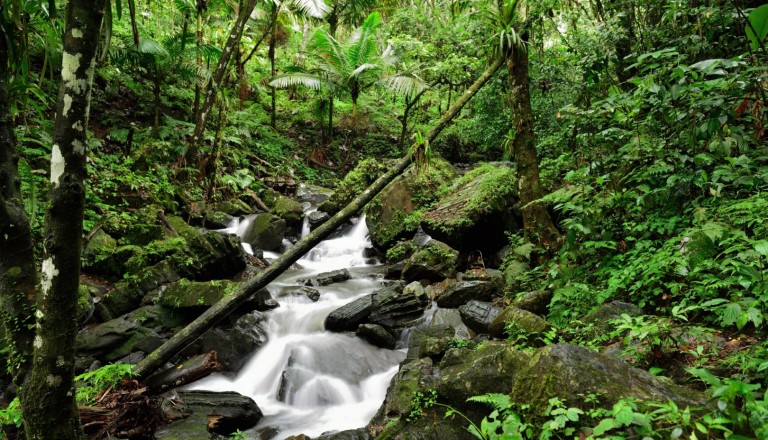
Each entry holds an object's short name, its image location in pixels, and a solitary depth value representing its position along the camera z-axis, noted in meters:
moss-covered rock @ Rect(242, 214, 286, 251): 10.25
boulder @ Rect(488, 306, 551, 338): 4.39
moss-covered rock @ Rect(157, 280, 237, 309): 6.50
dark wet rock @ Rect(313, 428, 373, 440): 4.25
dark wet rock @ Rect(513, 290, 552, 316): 5.22
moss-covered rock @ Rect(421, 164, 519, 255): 8.54
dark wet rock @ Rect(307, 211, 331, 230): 11.28
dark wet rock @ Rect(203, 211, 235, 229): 10.60
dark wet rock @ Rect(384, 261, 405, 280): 8.96
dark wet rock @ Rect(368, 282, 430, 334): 6.82
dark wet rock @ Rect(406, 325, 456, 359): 5.21
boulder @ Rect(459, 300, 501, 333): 5.82
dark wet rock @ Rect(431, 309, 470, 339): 6.07
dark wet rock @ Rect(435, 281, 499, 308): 6.91
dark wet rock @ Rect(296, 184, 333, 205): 13.49
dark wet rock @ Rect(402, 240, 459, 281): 8.15
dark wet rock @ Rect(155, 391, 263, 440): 4.23
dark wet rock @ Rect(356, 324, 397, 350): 6.44
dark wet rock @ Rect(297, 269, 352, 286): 8.91
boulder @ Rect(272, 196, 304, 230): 11.48
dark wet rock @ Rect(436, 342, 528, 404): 3.30
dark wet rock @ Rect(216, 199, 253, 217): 11.22
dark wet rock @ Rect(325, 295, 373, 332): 6.95
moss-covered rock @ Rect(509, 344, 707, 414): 2.30
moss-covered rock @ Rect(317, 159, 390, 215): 11.55
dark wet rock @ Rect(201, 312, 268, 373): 6.27
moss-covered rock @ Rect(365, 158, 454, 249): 10.26
